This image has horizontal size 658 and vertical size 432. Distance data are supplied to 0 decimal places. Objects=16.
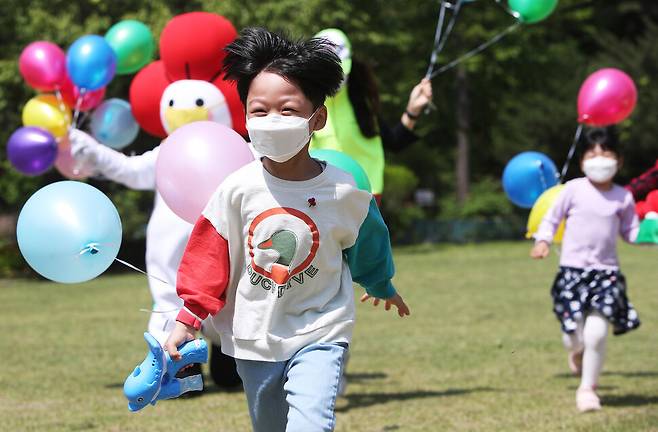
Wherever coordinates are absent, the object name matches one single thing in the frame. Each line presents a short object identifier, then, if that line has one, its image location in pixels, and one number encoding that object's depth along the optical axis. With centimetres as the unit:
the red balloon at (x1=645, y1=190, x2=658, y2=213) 1214
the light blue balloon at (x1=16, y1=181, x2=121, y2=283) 728
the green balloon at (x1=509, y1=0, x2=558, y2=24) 1373
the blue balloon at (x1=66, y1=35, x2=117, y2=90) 1395
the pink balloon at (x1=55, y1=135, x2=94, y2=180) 1291
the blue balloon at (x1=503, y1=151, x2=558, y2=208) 1372
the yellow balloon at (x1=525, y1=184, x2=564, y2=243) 1307
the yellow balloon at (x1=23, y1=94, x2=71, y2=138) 1357
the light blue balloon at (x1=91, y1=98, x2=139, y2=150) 1448
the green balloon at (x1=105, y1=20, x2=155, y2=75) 1488
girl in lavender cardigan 1247
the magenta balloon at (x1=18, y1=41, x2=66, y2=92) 1446
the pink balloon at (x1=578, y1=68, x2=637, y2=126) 1348
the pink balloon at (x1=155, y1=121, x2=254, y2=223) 834
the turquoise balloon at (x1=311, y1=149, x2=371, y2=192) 895
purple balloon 1310
